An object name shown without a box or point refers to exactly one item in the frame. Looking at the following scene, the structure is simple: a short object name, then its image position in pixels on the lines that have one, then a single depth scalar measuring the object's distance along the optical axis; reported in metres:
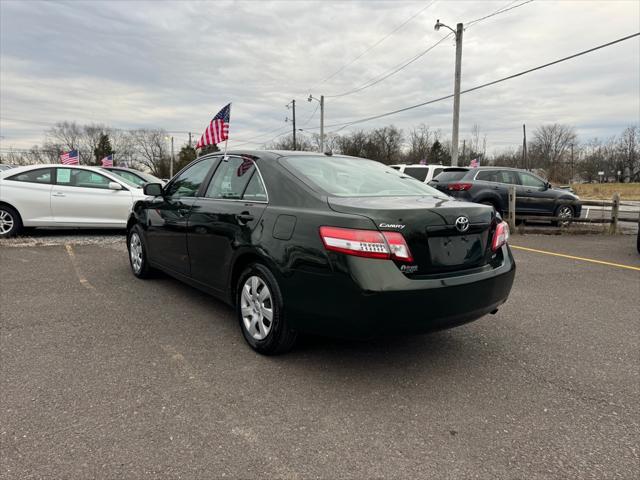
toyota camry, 2.67
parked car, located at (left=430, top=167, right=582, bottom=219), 11.59
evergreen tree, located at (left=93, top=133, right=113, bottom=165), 86.34
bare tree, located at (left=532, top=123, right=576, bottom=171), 83.94
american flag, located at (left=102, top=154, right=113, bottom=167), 36.97
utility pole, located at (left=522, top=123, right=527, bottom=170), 63.97
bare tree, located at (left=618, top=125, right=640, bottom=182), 91.00
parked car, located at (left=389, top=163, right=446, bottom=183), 14.91
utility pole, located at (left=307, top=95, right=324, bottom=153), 36.67
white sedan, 8.49
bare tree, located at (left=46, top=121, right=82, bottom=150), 84.38
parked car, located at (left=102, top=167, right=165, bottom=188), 11.97
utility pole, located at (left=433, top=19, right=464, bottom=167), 19.41
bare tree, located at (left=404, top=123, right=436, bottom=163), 80.56
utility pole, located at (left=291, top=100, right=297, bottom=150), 50.22
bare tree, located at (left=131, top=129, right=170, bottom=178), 94.25
